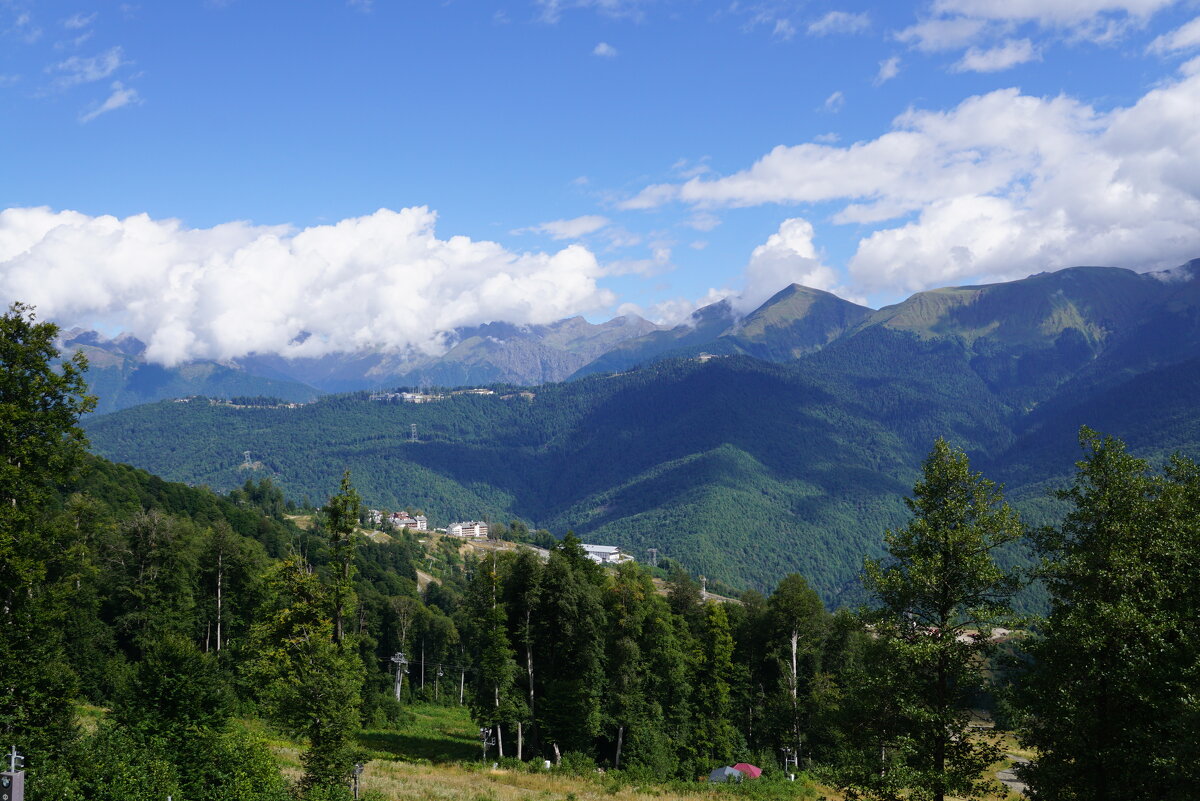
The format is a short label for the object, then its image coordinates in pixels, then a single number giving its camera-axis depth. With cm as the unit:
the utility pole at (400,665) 8888
